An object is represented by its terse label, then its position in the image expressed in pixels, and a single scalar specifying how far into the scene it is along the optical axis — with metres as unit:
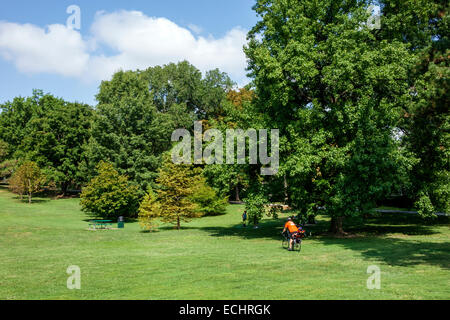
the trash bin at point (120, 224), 37.22
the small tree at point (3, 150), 62.73
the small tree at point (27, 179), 52.00
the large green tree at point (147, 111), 47.91
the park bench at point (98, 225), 35.14
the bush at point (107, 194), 41.16
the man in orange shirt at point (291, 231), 18.39
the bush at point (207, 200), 46.22
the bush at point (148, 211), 32.47
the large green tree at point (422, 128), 17.38
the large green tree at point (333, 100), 21.16
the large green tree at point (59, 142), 59.69
